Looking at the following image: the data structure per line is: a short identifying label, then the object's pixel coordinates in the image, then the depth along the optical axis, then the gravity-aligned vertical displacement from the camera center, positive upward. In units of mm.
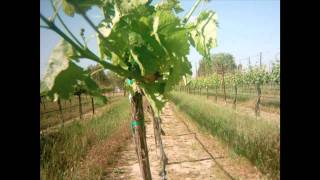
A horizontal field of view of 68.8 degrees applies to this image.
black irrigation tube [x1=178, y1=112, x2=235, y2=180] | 3699 -1357
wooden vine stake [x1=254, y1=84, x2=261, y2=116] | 7246 -720
